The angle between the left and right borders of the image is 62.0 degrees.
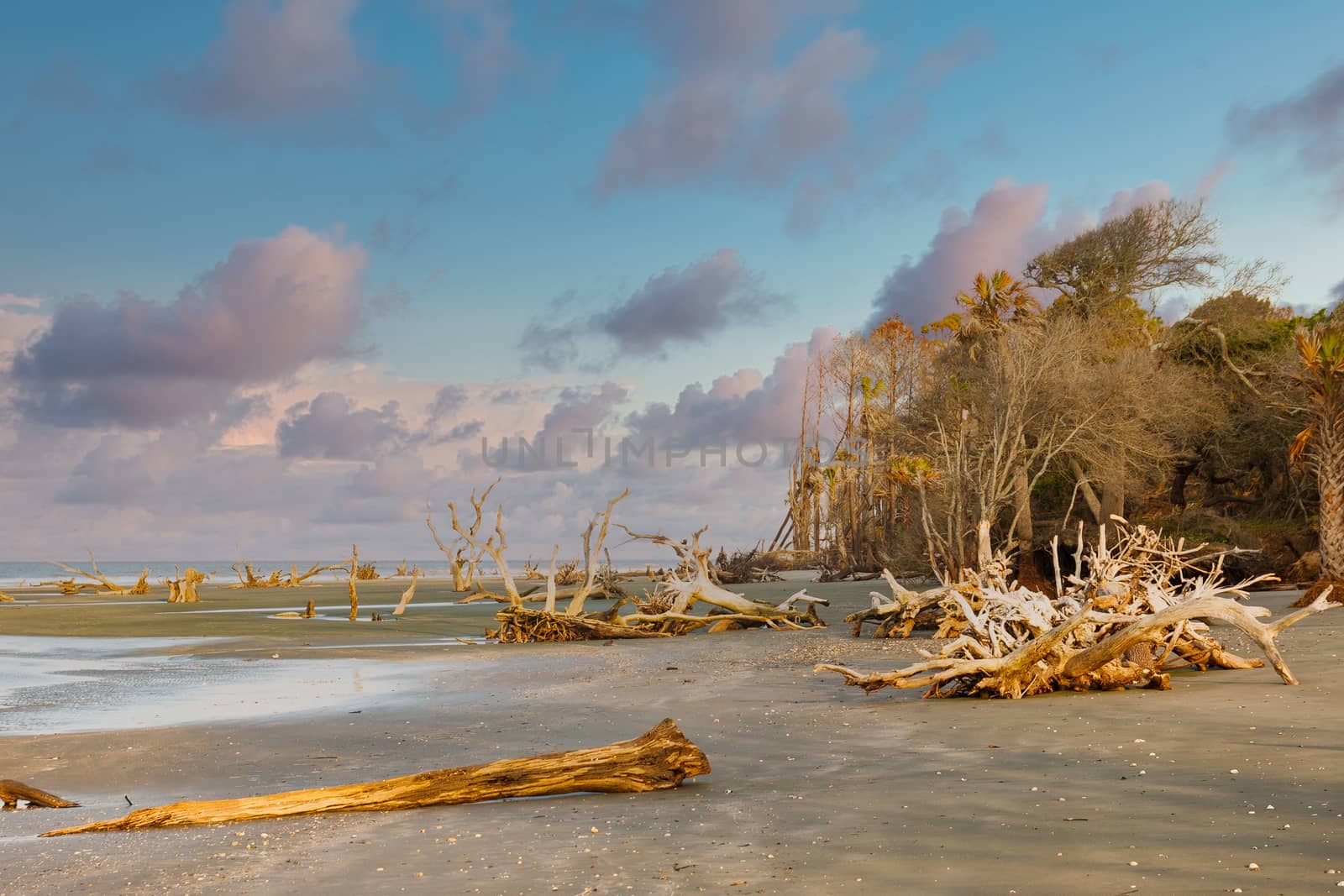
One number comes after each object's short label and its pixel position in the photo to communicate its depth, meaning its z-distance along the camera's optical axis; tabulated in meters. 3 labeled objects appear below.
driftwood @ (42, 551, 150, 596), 45.66
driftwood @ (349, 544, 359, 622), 28.55
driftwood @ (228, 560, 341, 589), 53.45
